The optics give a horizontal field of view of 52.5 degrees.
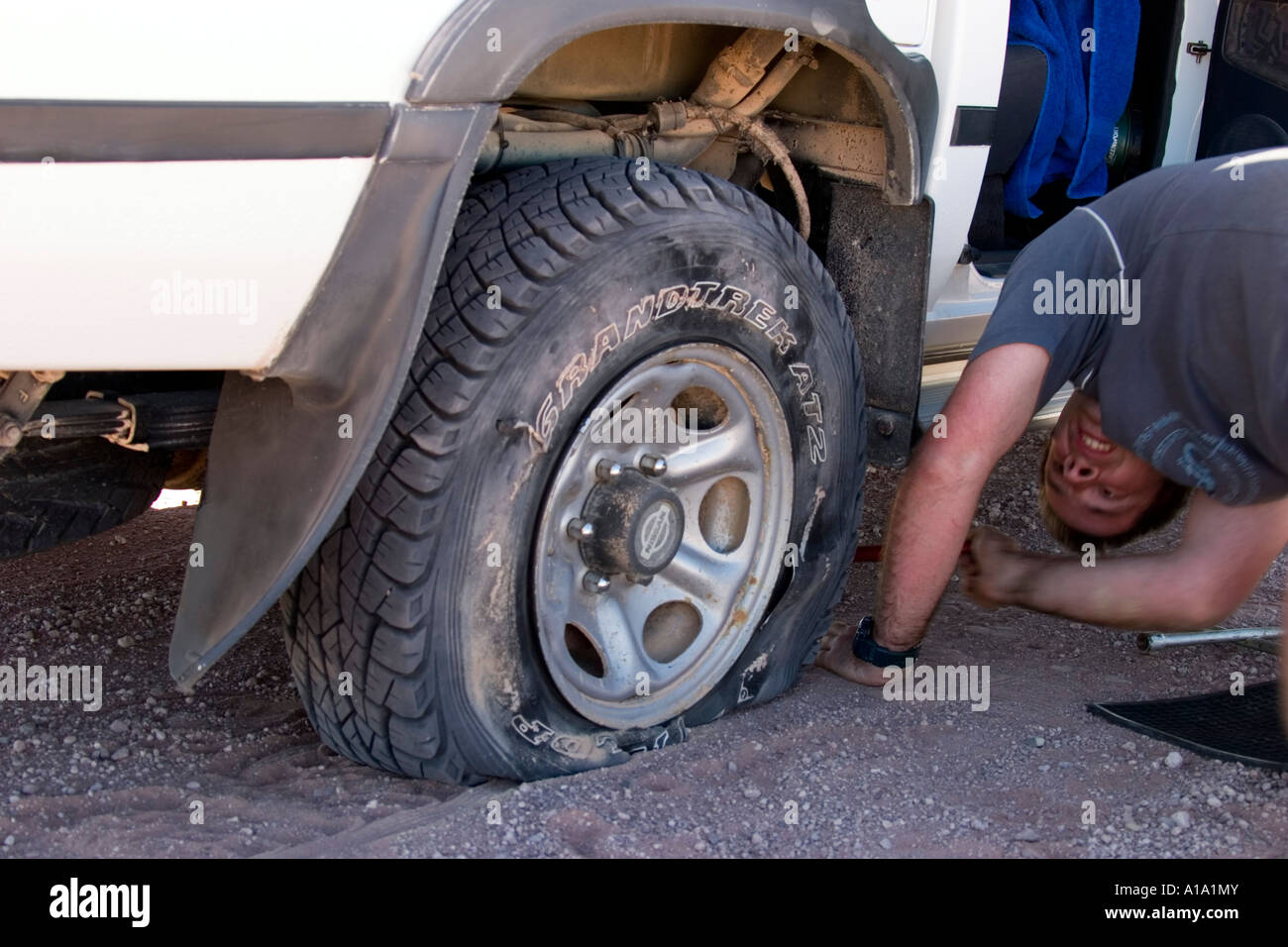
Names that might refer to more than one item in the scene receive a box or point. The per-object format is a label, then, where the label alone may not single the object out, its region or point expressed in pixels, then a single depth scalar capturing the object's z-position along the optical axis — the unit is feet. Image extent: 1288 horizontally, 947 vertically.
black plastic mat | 8.55
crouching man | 8.07
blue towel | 12.26
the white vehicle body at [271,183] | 4.91
